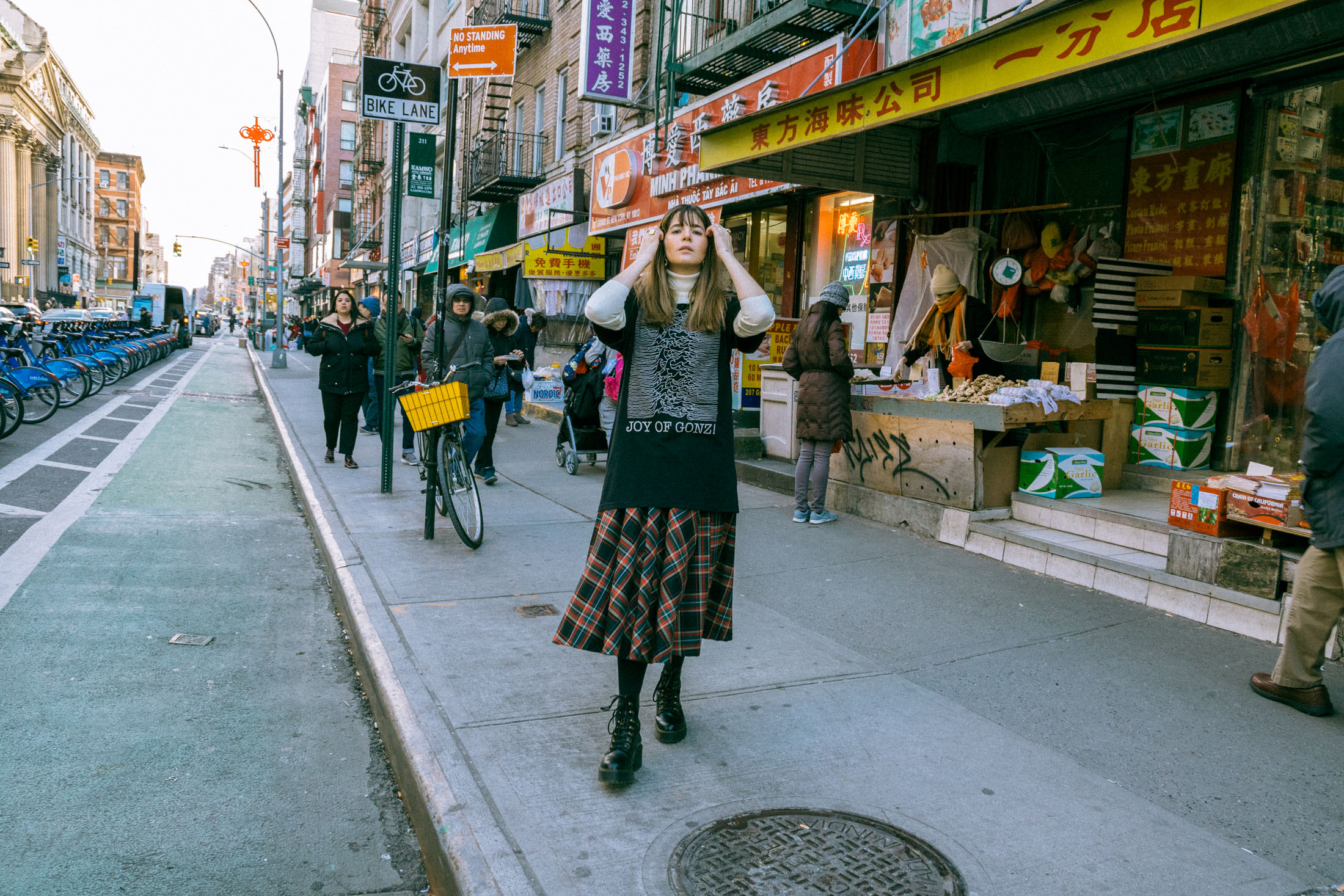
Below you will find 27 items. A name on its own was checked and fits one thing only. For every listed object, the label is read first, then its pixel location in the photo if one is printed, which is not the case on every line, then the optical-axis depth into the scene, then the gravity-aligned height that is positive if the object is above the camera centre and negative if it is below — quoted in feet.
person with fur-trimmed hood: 31.81 -0.09
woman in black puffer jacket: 33.47 -0.60
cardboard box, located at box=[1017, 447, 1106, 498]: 22.77 -2.19
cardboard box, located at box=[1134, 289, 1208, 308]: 23.20 +2.14
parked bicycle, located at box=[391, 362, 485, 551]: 22.33 -2.52
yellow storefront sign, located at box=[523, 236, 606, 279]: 55.57 +5.29
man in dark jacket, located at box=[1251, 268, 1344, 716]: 12.30 -1.84
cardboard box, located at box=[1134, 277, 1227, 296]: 22.99 +2.48
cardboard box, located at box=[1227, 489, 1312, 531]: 16.08 -2.05
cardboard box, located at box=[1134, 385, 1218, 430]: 23.47 -0.52
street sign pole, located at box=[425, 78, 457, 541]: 23.13 +1.70
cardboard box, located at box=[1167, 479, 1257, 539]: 17.25 -2.28
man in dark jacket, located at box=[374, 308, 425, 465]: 36.45 -0.45
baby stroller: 32.99 -2.39
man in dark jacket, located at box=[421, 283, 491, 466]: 28.55 +0.11
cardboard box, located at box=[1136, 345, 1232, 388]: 23.20 +0.47
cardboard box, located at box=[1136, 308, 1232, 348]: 23.12 +1.45
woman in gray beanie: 25.18 -0.70
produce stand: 22.76 -1.86
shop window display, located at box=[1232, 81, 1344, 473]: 21.95 +3.24
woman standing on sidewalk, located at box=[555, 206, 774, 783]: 10.92 -1.16
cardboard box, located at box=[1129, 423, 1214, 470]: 23.66 -1.53
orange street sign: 27.04 +8.41
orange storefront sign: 32.58 +9.29
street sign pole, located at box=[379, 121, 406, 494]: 26.68 +1.36
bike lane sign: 26.32 +7.02
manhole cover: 8.89 -4.78
